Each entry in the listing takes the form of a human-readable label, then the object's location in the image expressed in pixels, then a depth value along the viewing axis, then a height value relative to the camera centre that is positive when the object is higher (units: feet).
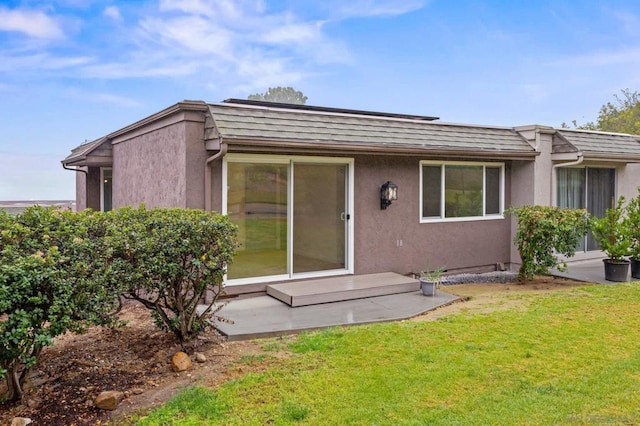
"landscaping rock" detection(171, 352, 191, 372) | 14.42 -4.70
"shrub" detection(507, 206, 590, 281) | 26.99 -1.13
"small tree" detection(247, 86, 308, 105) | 159.93 +41.59
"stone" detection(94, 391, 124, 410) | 11.89 -4.88
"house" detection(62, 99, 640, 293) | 23.18 +2.18
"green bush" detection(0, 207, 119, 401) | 10.57 -1.80
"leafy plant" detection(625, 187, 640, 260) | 29.40 -1.06
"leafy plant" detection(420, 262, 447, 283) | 24.28 -3.47
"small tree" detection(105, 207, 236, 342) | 14.08 -1.39
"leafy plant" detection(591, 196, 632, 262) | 28.96 -1.27
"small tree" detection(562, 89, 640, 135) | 89.71 +20.60
